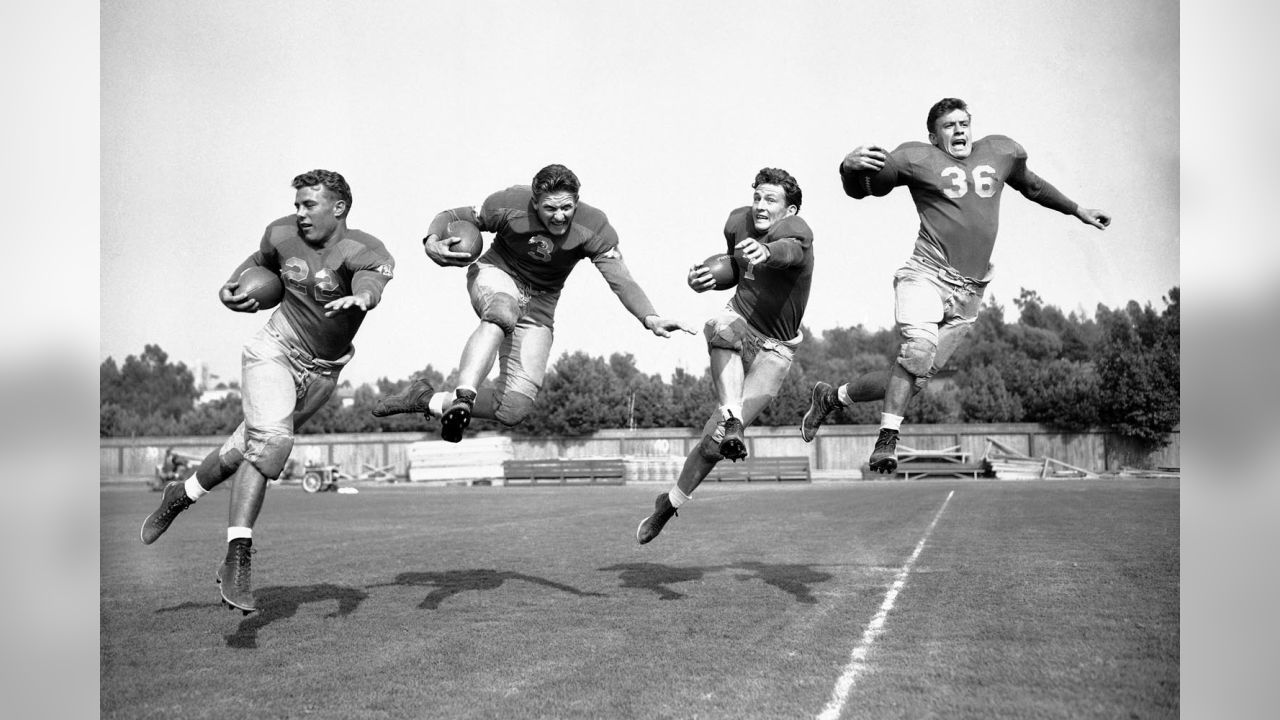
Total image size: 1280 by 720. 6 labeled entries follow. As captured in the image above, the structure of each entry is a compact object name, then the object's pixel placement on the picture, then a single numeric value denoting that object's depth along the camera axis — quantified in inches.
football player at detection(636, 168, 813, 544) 268.5
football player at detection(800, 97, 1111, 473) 251.6
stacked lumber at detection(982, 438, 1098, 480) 1077.1
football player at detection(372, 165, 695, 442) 269.6
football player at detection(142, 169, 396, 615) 268.8
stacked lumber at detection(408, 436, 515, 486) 1144.8
